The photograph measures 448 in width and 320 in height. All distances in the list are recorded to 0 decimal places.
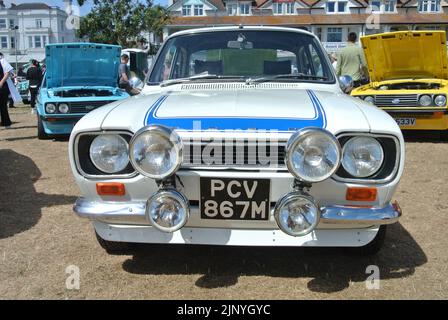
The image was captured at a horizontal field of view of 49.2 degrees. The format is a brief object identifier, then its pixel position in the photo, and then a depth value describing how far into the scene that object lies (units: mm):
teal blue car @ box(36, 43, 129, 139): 7914
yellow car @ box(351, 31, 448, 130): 7359
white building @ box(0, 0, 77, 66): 66250
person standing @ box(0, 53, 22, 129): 8586
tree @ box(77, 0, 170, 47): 25797
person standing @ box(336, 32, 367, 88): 9031
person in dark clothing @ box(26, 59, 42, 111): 14000
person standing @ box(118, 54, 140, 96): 9977
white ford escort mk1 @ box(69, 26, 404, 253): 2459
